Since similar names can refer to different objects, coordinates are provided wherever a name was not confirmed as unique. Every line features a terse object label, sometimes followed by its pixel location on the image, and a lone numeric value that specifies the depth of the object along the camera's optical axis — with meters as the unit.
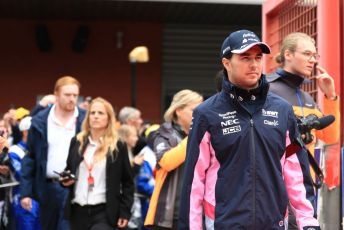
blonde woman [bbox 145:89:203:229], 11.27
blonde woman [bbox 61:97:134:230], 12.32
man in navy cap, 7.01
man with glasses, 9.68
